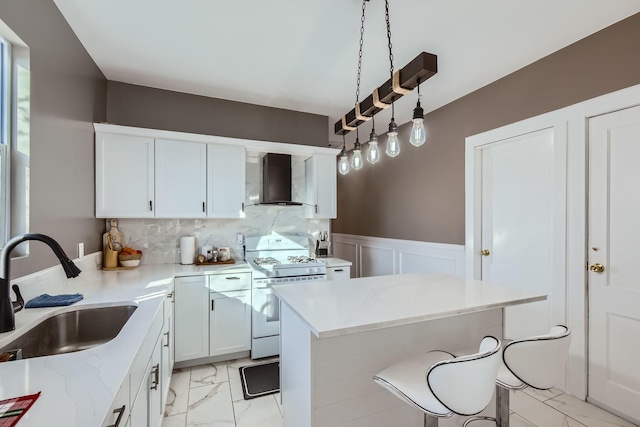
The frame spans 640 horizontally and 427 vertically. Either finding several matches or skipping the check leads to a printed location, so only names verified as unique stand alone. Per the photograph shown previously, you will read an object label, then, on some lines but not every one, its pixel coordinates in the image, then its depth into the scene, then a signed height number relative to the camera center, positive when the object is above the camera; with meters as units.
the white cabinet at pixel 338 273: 3.17 -0.68
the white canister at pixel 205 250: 3.13 -0.42
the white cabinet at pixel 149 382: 0.92 -0.76
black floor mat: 2.29 -1.44
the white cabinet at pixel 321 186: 3.49 +0.33
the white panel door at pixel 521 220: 2.41 -0.07
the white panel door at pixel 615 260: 1.93 -0.33
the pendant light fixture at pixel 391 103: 1.48 +0.69
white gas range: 2.79 -0.77
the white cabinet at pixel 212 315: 2.57 -0.96
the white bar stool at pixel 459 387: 1.04 -0.64
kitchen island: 1.33 -0.68
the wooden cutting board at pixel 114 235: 2.75 -0.23
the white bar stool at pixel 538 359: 1.20 -0.62
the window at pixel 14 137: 1.46 +0.39
